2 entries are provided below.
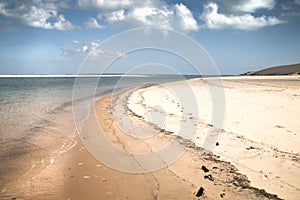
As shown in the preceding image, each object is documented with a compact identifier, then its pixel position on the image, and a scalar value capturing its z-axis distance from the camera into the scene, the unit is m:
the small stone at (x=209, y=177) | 4.86
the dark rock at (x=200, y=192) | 4.25
